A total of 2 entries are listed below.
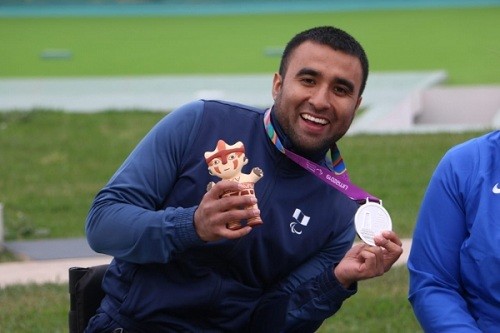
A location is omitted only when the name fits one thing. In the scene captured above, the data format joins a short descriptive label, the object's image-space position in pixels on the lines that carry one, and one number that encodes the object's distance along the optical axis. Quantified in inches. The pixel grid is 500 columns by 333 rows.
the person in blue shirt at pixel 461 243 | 221.2
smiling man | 241.3
